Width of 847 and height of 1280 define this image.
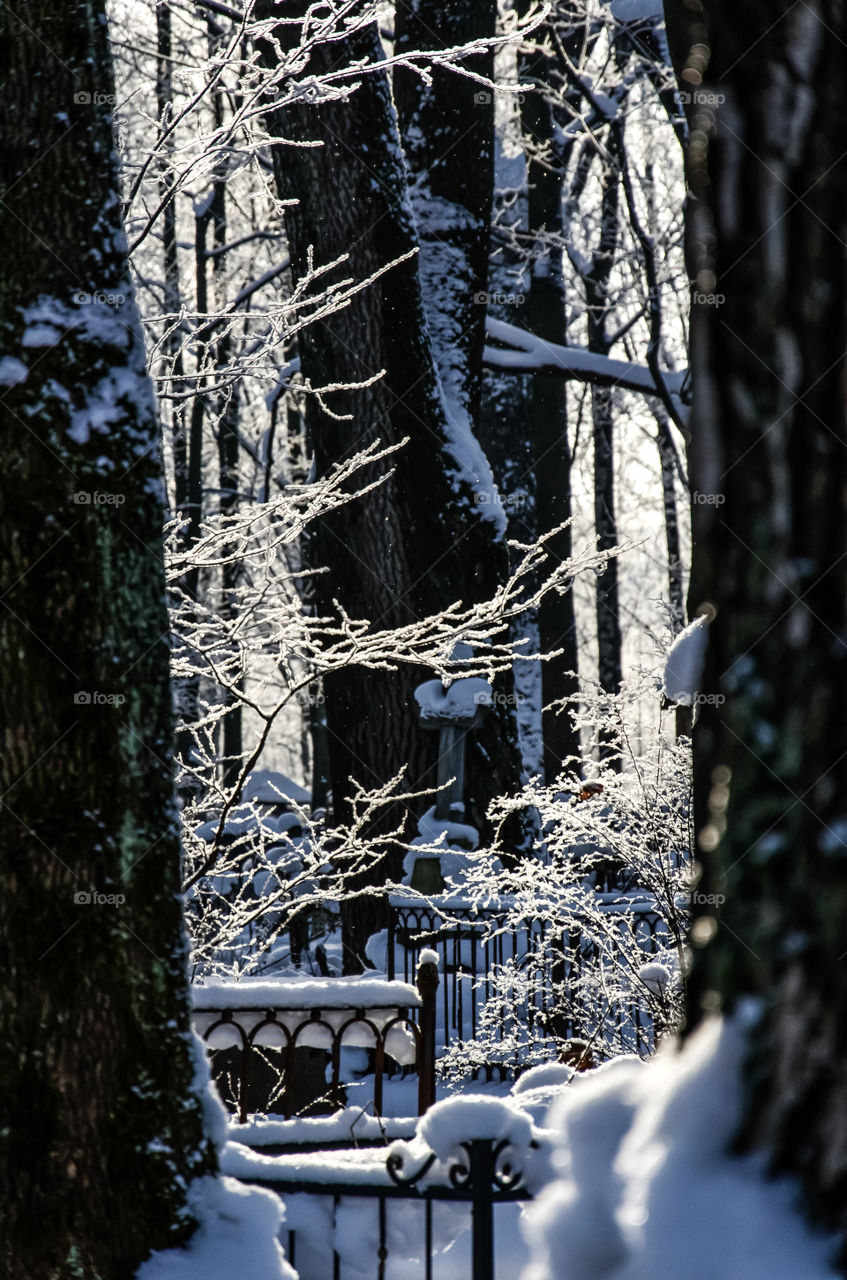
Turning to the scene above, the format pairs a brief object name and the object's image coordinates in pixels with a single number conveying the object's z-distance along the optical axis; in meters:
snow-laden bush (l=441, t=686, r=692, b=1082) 14.23
